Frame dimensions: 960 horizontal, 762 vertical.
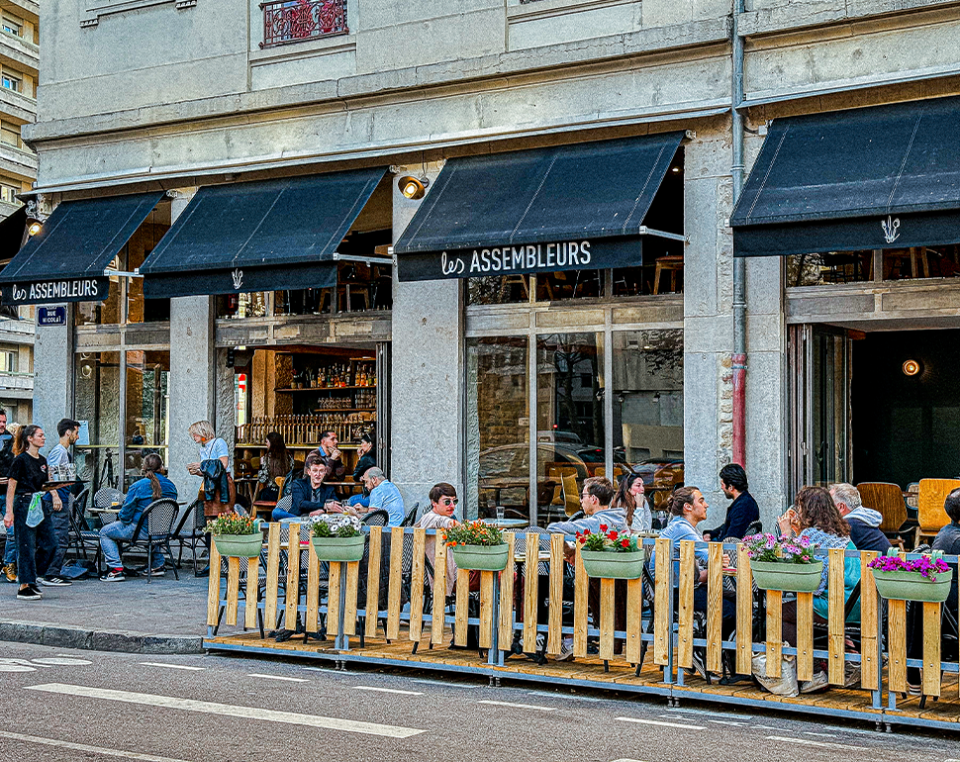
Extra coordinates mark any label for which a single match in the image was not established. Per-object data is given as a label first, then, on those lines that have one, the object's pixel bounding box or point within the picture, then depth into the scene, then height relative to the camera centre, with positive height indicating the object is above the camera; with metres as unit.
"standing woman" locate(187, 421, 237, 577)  15.65 -0.46
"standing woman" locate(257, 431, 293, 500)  17.33 -0.37
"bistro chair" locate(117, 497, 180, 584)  14.75 -1.00
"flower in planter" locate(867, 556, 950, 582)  7.87 -0.79
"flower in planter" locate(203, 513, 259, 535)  10.55 -0.73
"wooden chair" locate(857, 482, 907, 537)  14.16 -0.74
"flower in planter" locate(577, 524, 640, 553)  8.95 -0.73
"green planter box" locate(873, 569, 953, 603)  7.86 -0.91
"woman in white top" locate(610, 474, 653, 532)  11.16 -0.64
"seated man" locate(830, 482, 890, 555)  9.13 -0.60
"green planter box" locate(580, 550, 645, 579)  8.89 -0.87
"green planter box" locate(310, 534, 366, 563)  9.99 -0.86
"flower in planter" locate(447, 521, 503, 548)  9.40 -0.71
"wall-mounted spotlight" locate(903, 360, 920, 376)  16.62 +0.80
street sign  18.30 +1.61
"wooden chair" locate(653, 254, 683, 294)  13.80 +1.71
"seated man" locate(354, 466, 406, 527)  13.50 -0.64
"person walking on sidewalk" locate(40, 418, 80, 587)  14.40 -1.03
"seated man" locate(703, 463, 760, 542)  12.02 -0.66
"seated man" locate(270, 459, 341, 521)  13.88 -0.63
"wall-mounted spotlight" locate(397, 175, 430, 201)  15.02 +2.75
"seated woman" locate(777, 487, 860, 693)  8.58 -0.67
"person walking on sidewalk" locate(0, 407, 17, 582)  14.81 -1.28
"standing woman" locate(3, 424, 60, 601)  13.23 -0.64
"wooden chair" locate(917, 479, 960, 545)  13.25 -0.72
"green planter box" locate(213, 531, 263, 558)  10.45 -0.87
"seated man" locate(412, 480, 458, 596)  10.77 -0.62
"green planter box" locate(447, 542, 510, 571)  9.36 -0.86
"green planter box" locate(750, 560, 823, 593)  8.27 -0.89
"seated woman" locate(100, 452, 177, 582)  15.03 -0.96
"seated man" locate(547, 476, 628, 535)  9.95 -0.59
